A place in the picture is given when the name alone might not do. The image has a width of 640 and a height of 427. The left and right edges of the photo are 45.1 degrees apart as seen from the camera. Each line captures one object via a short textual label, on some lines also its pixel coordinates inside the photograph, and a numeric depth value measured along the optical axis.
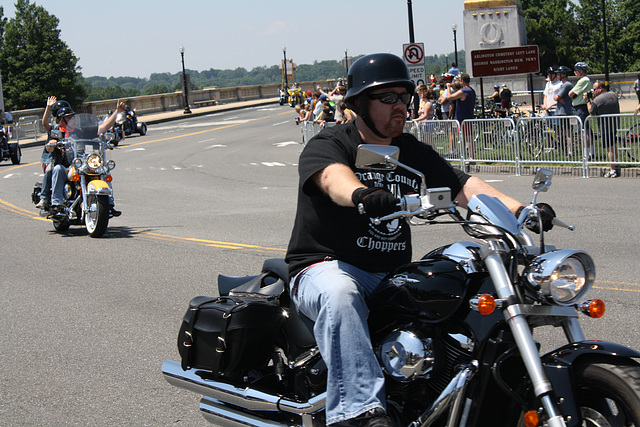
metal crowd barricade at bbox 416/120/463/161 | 18.33
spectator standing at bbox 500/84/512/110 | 25.99
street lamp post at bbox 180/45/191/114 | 60.77
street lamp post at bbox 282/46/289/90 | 85.38
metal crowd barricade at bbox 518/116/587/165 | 15.93
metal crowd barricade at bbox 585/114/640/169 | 14.92
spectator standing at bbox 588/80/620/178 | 15.23
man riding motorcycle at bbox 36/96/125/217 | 11.74
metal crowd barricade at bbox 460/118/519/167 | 17.19
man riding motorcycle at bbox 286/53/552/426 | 3.33
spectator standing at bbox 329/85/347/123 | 22.69
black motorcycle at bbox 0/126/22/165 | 29.47
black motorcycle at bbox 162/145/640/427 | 2.79
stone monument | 34.22
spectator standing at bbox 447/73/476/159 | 18.16
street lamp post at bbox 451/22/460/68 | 62.44
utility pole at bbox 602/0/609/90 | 33.00
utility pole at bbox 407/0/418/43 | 26.17
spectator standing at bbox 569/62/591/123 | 16.92
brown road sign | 23.28
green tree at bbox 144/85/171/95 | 148.55
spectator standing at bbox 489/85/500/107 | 27.41
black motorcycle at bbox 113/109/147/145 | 38.45
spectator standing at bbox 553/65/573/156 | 17.52
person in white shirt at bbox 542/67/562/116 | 17.95
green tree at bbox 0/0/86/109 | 74.88
